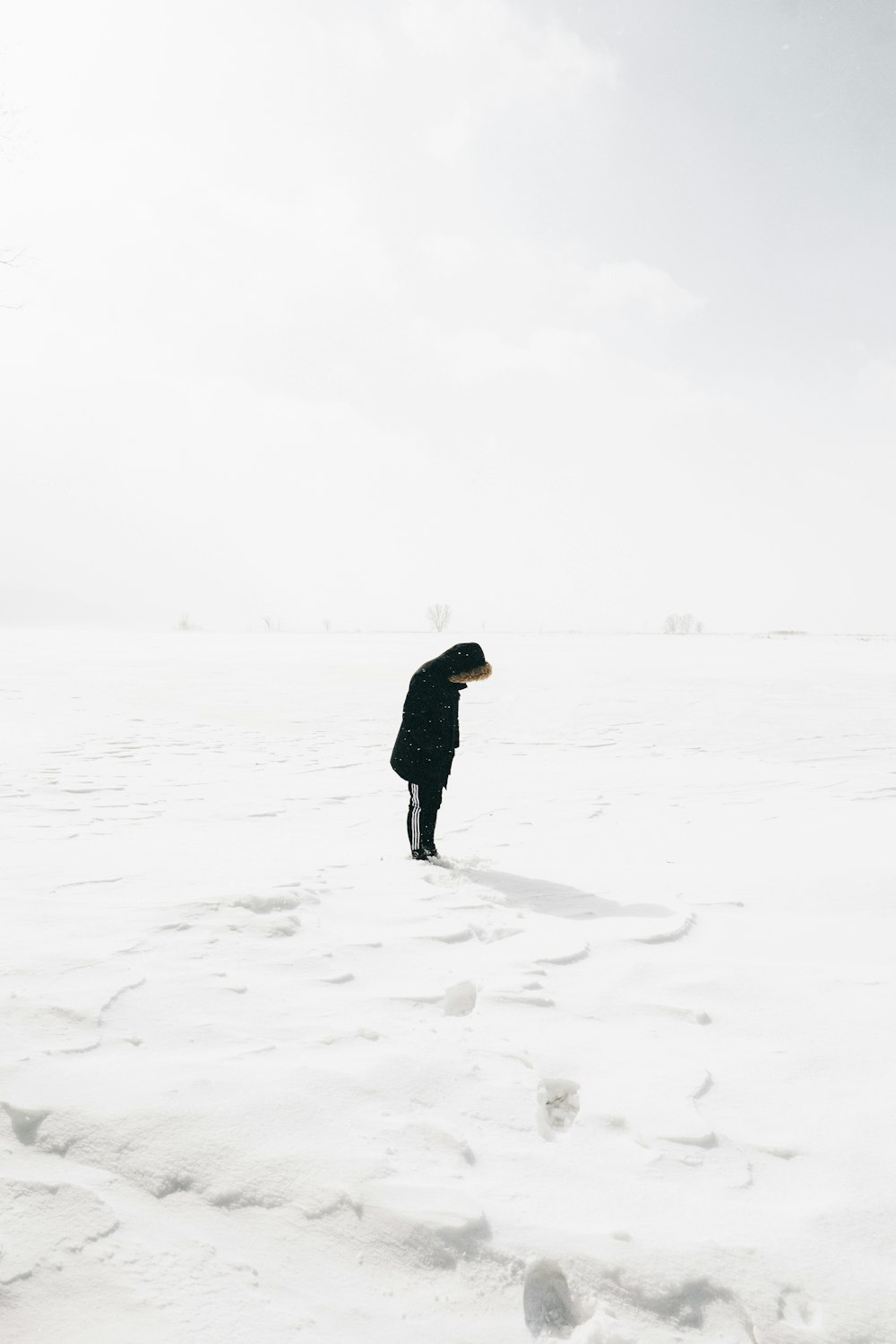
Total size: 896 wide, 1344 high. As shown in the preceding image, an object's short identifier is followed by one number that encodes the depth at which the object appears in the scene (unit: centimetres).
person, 545
